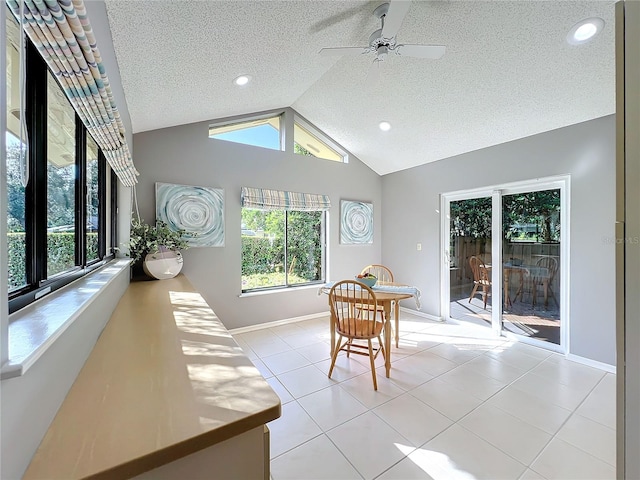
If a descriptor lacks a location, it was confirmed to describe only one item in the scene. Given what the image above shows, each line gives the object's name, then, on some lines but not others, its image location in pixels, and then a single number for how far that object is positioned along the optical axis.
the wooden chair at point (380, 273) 4.67
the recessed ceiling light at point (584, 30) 1.93
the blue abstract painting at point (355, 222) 4.57
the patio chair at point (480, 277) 3.72
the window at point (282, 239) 3.78
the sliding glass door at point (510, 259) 3.12
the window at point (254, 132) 3.63
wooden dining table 2.55
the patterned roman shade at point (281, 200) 3.65
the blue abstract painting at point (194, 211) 3.17
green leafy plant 2.72
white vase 2.83
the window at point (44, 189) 0.85
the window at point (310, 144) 4.22
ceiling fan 1.99
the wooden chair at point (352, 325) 2.46
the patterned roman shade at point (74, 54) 0.67
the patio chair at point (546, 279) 3.13
